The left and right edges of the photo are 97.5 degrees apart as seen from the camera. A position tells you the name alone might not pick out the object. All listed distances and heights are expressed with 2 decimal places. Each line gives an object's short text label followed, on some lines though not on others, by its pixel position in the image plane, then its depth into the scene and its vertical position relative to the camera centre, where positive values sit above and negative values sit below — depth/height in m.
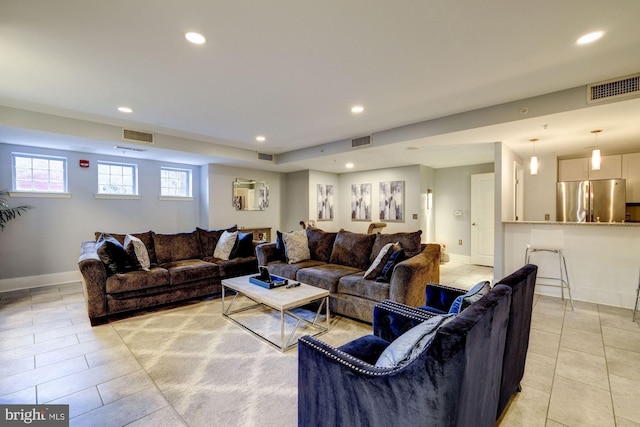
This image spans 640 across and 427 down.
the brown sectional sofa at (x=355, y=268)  2.96 -0.78
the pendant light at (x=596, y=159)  3.69 +0.66
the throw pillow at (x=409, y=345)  1.12 -0.57
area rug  1.81 -1.29
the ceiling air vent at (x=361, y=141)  4.82 +1.20
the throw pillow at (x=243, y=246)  4.60 -0.61
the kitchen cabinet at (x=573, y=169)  5.52 +0.79
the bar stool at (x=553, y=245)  3.87 -0.51
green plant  4.34 -0.01
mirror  6.71 +0.38
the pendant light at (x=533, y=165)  4.33 +0.69
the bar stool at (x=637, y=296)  3.24 -1.04
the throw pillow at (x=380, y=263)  3.21 -0.61
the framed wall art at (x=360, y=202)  7.37 +0.20
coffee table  2.62 -0.87
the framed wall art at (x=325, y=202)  7.54 +0.21
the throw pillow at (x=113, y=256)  3.36 -0.55
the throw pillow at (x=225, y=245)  4.54 -0.58
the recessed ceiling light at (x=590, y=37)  2.04 +1.28
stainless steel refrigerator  5.11 +0.15
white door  6.30 -0.21
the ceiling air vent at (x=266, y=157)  6.25 +1.20
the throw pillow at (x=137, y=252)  3.64 -0.56
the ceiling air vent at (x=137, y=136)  4.33 +1.17
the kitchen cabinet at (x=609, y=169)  5.27 +0.76
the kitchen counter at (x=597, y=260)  3.67 -0.71
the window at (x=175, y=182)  6.10 +0.62
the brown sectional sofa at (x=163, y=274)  3.18 -0.84
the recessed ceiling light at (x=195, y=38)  2.08 +1.31
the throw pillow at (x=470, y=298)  1.50 -0.49
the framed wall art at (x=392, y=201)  6.71 +0.21
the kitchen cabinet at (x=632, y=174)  5.11 +0.63
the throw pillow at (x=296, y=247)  4.23 -0.57
